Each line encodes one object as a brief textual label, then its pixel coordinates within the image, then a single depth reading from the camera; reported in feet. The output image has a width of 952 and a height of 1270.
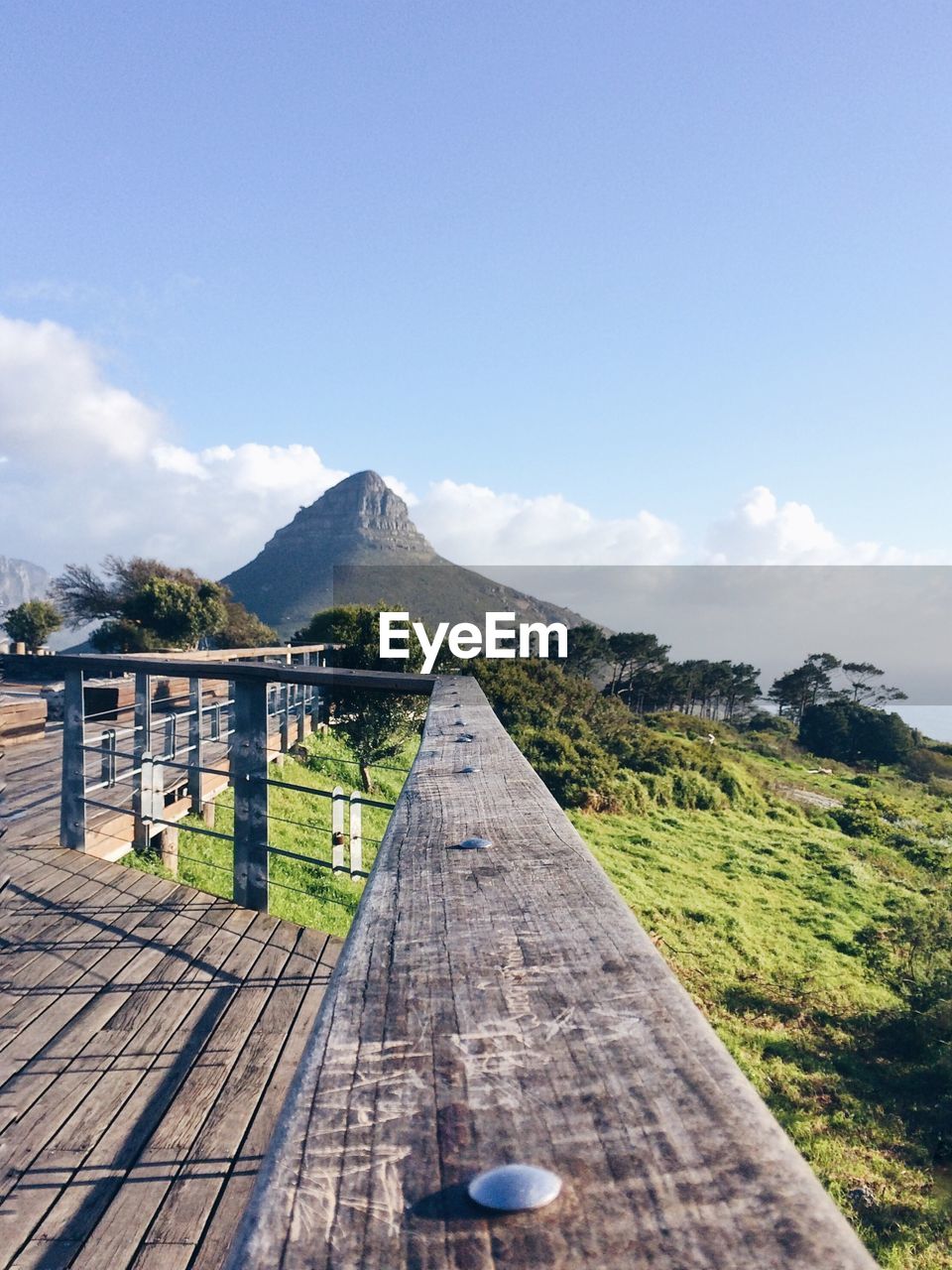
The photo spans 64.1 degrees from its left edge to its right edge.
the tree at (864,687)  128.47
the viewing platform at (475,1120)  1.27
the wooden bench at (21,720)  30.58
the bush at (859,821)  53.52
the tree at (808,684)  130.82
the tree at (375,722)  35.14
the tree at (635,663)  106.32
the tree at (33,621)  92.58
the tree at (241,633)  108.37
